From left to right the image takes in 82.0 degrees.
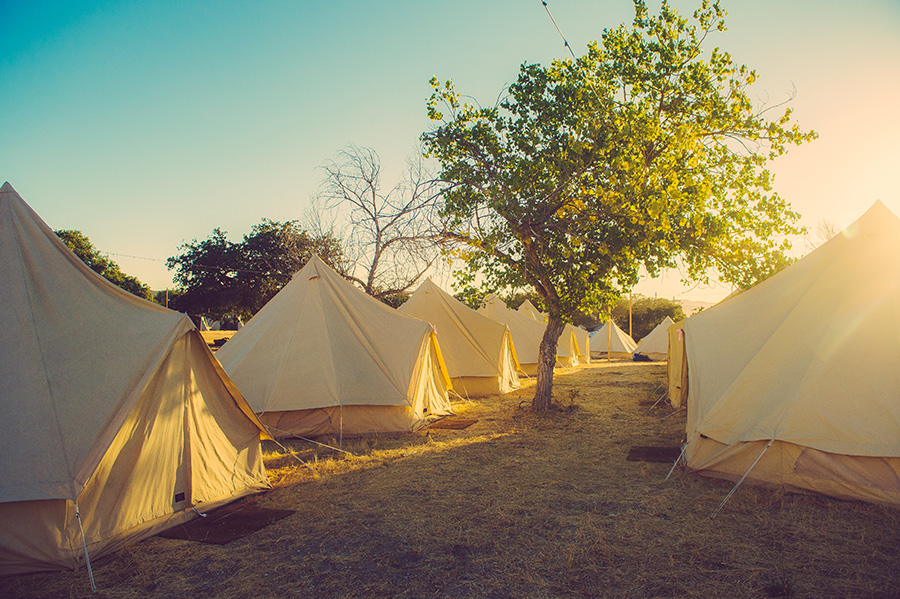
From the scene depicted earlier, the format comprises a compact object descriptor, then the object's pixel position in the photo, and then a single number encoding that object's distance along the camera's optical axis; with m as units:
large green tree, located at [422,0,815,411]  8.54
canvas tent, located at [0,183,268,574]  3.89
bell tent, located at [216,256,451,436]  8.34
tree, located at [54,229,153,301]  27.52
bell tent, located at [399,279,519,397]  13.62
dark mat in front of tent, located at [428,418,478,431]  9.62
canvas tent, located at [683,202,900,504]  4.95
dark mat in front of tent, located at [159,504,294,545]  4.58
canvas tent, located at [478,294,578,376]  18.80
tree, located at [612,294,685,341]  38.88
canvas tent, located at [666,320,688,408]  10.33
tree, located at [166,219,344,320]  25.20
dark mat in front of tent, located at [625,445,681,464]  6.98
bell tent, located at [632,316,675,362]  27.34
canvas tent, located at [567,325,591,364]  25.98
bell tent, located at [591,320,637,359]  30.30
